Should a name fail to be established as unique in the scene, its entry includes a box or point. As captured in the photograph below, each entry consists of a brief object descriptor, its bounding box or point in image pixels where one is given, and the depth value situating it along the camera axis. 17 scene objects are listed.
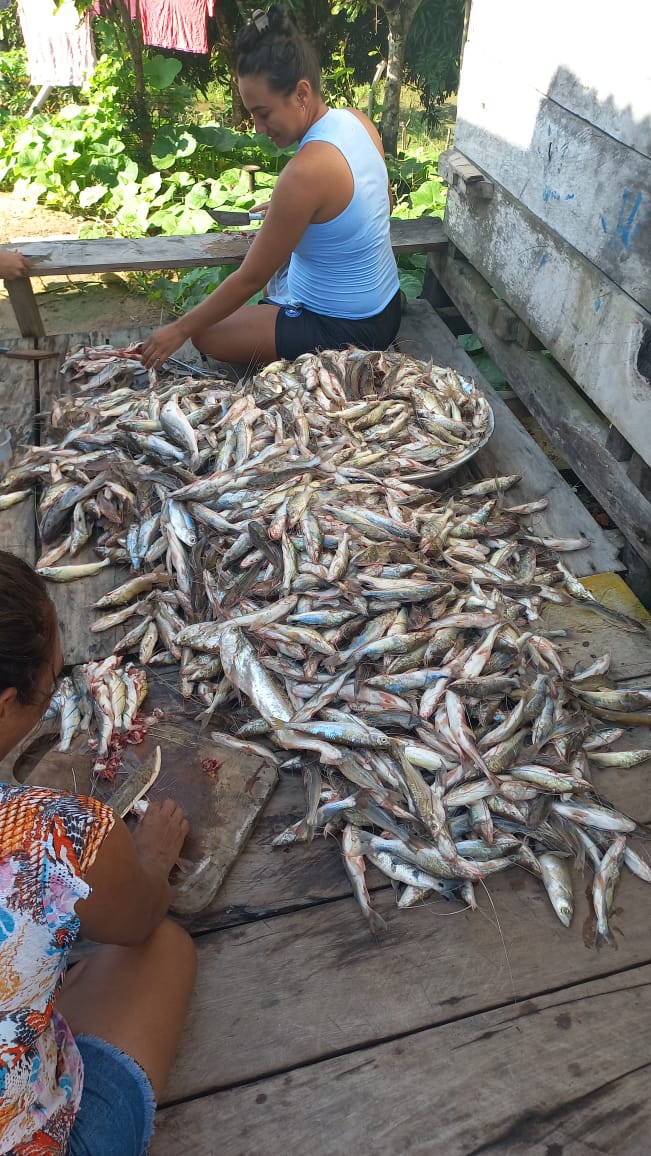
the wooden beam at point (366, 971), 1.83
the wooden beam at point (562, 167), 3.04
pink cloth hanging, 7.32
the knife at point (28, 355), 4.70
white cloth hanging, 8.42
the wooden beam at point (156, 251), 4.73
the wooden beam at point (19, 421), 3.43
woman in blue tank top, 3.55
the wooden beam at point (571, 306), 3.12
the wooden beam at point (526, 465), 3.40
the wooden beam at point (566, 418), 3.33
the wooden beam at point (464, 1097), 1.67
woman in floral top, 1.21
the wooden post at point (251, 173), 7.27
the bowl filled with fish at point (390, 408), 3.52
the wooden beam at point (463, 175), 4.30
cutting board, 2.19
